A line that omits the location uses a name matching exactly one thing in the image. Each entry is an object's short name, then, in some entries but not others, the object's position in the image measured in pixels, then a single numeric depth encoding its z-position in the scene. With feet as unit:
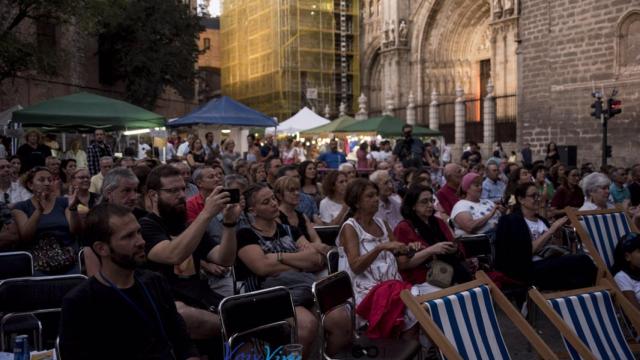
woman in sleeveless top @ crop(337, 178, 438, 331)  15.93
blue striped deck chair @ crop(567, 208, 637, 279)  20.71
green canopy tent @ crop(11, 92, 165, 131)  37.42
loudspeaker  64.23
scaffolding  123.03
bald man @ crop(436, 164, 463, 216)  26.43
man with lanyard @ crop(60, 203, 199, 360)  9.66
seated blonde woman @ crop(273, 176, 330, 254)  19.11
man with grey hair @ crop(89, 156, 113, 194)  29.58
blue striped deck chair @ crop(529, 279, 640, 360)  12.09
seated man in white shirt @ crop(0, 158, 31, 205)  24.22
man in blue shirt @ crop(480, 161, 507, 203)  32.14
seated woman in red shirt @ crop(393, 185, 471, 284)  17.37
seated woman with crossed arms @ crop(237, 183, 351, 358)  14.39
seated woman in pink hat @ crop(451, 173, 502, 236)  23.02
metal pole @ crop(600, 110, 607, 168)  57.26
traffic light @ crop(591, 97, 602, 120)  57.57
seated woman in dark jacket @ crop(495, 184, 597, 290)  19.10
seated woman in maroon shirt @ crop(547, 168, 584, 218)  30.99
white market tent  79.92
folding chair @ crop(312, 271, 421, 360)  13.47
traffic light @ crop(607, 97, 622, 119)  57.11
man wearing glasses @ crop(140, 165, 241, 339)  12.44
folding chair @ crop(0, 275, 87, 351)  13.73
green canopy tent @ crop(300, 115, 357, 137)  69.10
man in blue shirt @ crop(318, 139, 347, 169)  49.70
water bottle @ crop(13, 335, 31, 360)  9.64
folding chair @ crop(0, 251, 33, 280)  16.07
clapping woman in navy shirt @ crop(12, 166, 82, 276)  18.57
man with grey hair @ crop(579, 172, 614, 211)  24.49
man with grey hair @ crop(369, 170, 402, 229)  25.08
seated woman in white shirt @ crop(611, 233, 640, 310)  16.81
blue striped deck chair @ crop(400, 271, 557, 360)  10.96
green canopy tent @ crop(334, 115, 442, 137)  60.23
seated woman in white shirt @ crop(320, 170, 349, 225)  25.86
